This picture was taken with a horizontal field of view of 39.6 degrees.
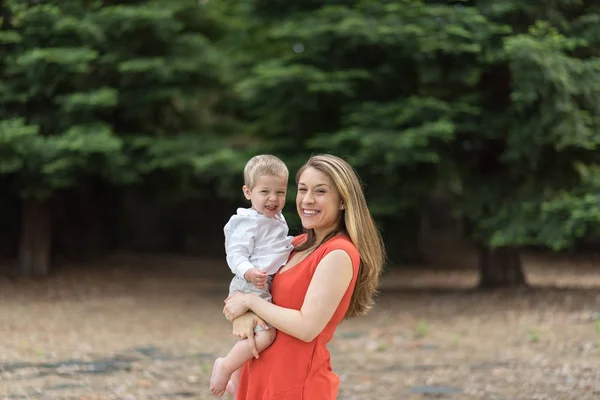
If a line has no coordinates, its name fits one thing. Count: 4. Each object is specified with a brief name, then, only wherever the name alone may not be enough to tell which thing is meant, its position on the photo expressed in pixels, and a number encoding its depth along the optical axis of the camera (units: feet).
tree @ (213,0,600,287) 35.96
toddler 9.45
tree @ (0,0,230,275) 39.96
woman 8.62
